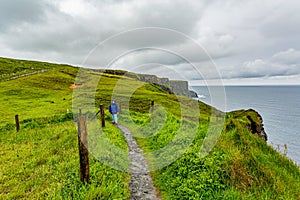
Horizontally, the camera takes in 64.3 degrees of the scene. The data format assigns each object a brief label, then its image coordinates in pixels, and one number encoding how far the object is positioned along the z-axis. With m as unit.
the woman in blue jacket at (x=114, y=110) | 22.52
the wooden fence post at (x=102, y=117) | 18.81
